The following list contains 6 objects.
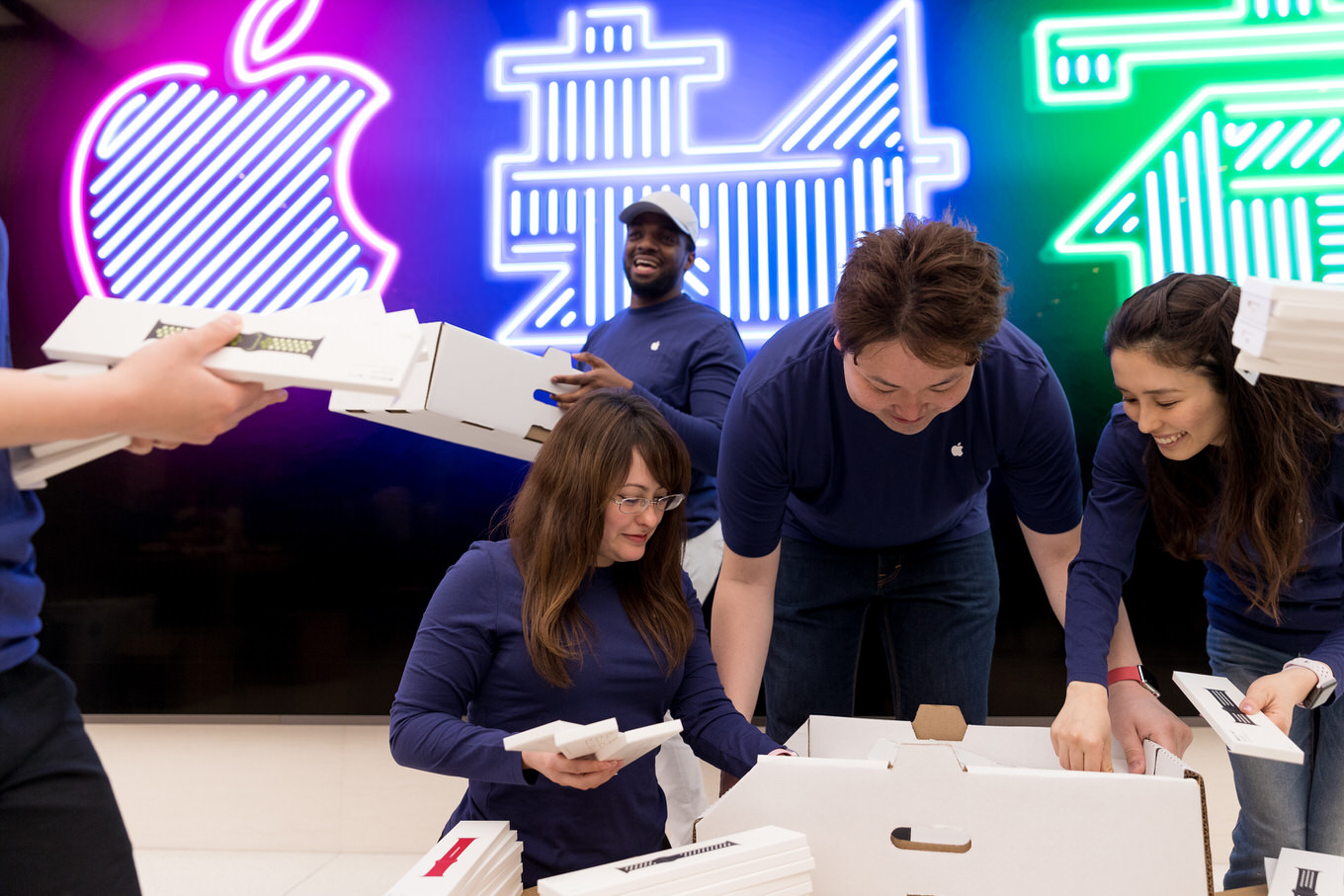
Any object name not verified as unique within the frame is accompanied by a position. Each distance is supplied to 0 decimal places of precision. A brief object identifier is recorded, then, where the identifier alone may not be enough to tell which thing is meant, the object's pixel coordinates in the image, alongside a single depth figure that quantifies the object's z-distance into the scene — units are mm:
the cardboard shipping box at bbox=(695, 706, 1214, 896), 794
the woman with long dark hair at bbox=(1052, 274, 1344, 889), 1165
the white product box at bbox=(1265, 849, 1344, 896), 863
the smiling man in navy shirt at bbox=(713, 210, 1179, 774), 1115
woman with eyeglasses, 1139
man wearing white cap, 1990
